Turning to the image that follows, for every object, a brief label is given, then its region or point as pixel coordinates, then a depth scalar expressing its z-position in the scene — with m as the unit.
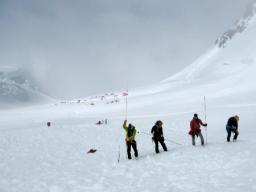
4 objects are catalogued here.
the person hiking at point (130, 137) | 11.72
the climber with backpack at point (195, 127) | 12.49
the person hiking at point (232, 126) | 12.92
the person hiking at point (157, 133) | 11.94
